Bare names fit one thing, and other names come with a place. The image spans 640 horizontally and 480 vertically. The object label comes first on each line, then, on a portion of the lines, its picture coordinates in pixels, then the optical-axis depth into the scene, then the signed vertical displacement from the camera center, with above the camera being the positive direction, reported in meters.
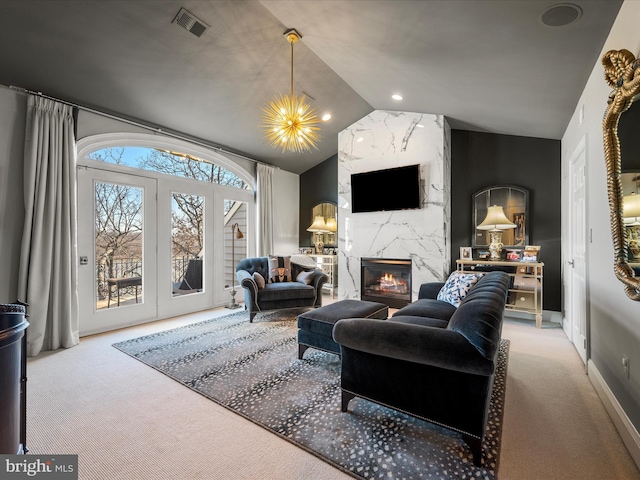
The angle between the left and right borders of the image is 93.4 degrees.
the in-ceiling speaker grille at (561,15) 1.91 +1.49
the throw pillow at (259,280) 4.38 -0.54
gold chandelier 2.99 +1.21
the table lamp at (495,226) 4.35 +0.24
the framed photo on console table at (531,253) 4.26 -0.16
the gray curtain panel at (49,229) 3.12 +0.15
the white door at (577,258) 2.88 -0.18
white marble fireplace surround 4.72 +0.66
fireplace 5.04 -0.67
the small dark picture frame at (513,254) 4.45 -0.18
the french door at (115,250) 3.72 -0.08
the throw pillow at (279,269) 4.90 -0.43
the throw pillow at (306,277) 4.73 -0.55
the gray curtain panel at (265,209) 5.86 +0.68
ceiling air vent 2.72 +2.07
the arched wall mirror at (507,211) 4.50 +0.49
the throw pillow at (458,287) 3.06 -0.47
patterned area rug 1.64 -1.17
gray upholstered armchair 4.30 -0.65
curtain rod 3.16 +1.61
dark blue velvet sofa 1.56 -0.71
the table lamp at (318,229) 6.41 +0.29
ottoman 2.78 -0.75
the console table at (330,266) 6.29 -0.49
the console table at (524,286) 4.04 -0.60
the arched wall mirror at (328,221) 6.46 +0.47
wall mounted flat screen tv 4.89 +0.91
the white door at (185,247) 4.50 -0.06
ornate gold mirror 1.66 +0.48
